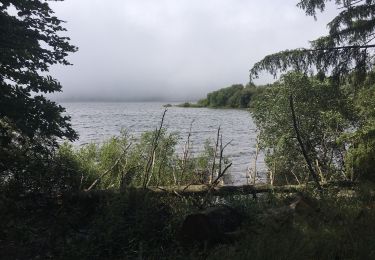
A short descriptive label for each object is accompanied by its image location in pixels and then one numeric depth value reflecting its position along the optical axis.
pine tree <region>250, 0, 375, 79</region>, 8.71
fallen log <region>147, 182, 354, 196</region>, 8.66
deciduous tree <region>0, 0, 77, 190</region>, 7.33
